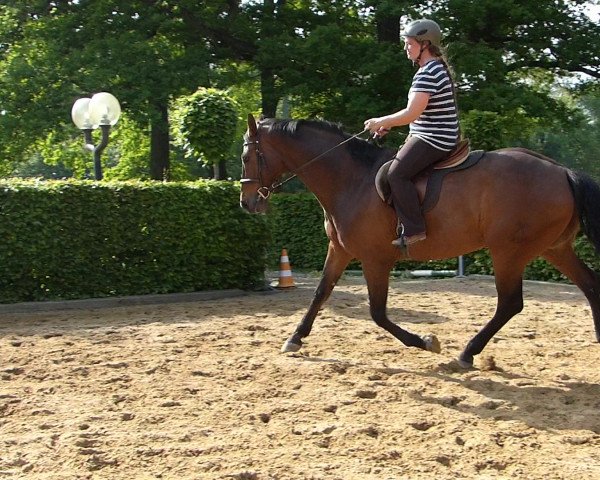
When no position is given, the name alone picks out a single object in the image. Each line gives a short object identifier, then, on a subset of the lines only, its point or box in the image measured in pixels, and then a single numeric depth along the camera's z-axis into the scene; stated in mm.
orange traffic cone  13227
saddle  6641
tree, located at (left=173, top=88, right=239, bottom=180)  13203
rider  6461
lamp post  15156
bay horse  6496
